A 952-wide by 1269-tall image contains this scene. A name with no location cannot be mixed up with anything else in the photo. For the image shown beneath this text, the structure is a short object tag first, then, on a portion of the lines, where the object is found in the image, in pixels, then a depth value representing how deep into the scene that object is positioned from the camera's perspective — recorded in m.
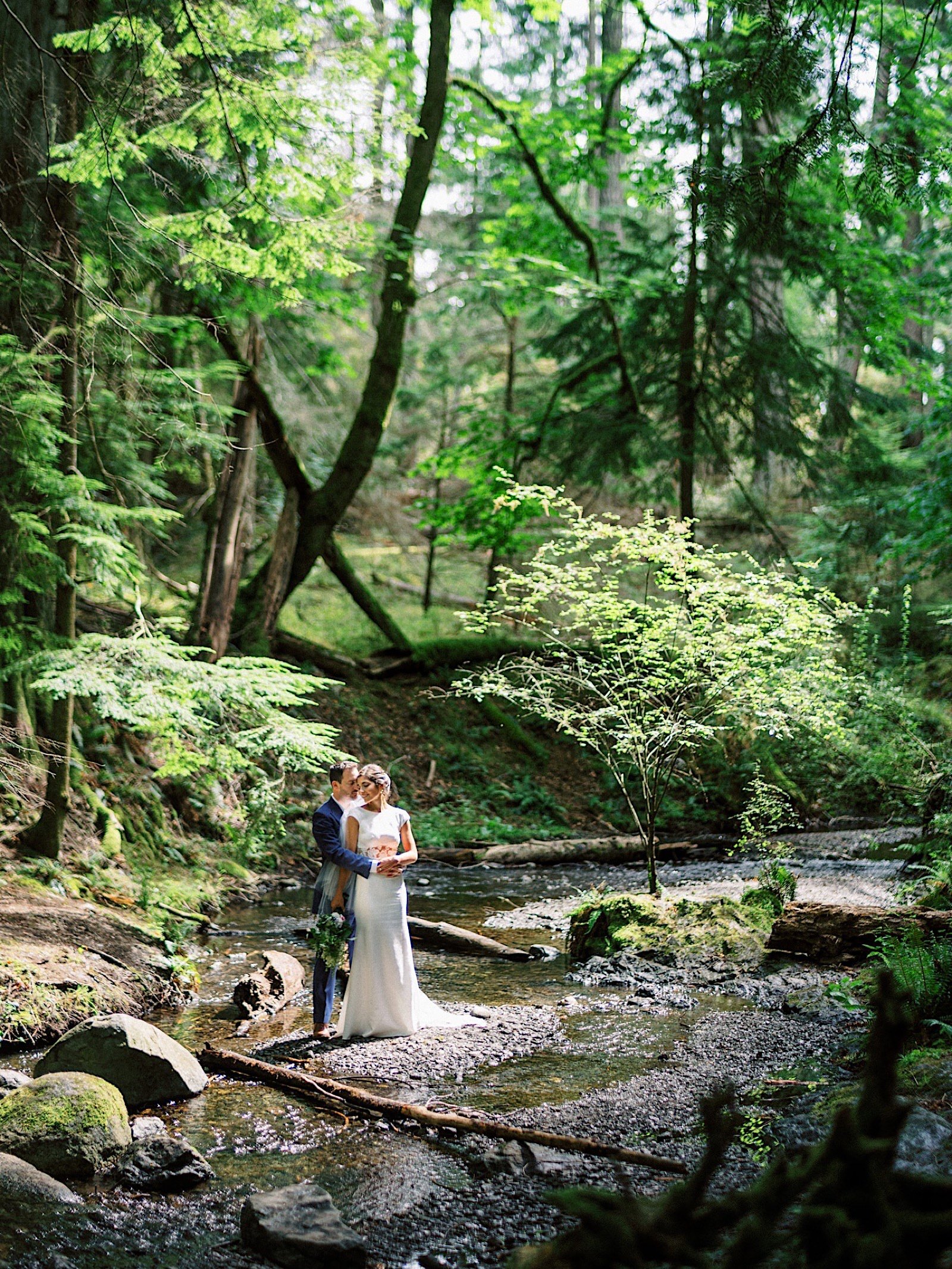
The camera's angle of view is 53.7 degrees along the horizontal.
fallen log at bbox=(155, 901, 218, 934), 8.62
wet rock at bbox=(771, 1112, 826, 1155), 4.29
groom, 6.39
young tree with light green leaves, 8.00
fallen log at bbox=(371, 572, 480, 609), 22.31
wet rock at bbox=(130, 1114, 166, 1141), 4.57
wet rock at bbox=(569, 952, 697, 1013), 6.93
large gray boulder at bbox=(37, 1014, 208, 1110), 5.02
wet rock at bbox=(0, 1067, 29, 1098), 4.95
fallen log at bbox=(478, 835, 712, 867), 13.02
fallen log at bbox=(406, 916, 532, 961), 8.43
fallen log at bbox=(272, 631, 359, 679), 16.05
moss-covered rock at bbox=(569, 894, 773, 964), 7.90
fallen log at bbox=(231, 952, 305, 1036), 6.77
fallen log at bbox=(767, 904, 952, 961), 7.10
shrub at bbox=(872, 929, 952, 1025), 5.50
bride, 6.31
